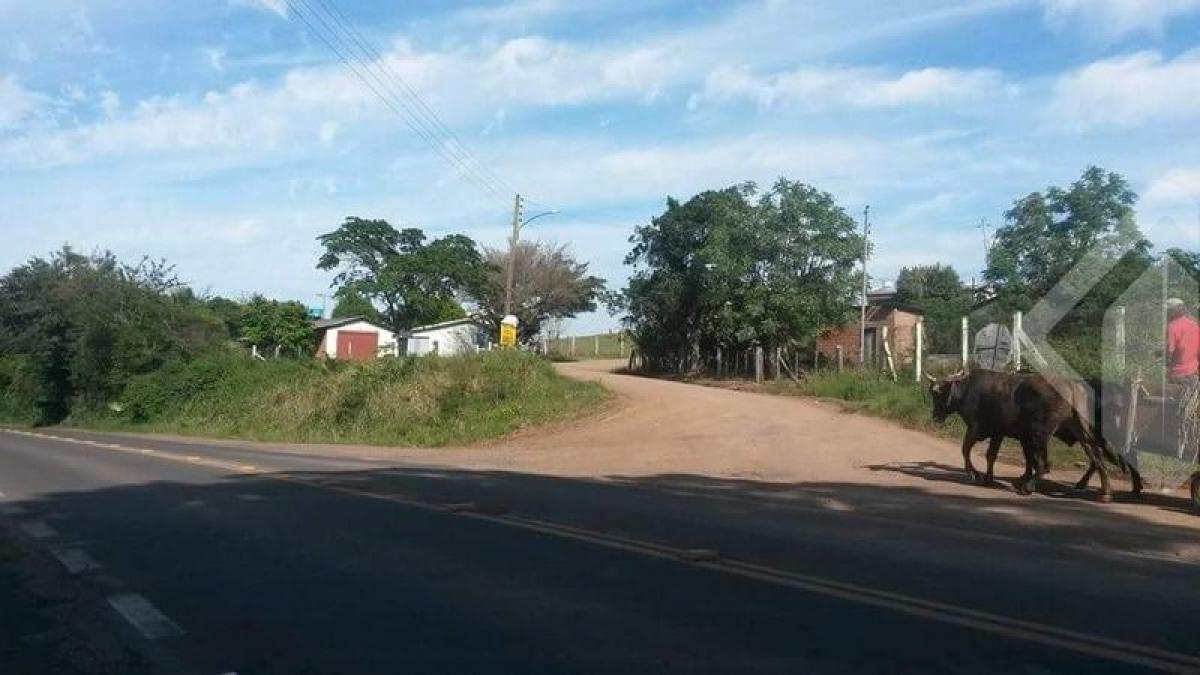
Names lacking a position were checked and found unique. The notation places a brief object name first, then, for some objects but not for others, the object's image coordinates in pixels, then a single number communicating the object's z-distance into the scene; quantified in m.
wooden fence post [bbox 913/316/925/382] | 26.14
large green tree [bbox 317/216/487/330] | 64.06
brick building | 33.83
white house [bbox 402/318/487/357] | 60.65
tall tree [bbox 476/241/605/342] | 67.75
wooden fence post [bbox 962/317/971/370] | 23.40
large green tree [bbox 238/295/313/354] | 59.00
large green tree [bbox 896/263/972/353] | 30.92
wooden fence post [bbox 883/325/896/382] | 28.55
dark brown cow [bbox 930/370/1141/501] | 15.13
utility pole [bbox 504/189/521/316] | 42.35
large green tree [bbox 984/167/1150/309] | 26.08
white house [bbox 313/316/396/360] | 65.50
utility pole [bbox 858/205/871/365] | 40.80
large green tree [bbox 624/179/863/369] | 40.62
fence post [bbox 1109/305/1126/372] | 16.89
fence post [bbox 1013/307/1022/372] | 19.64
